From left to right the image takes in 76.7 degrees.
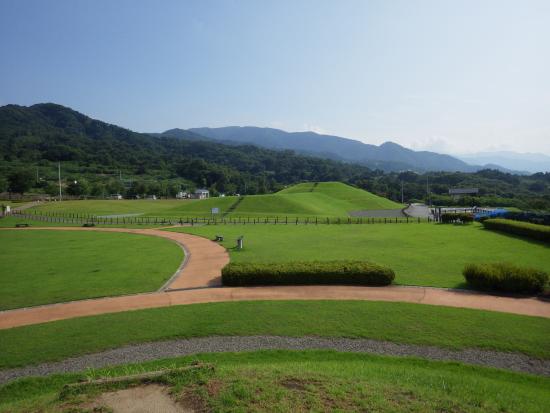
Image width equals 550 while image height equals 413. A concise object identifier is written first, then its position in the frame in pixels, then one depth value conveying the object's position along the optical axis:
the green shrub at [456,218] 38.31
